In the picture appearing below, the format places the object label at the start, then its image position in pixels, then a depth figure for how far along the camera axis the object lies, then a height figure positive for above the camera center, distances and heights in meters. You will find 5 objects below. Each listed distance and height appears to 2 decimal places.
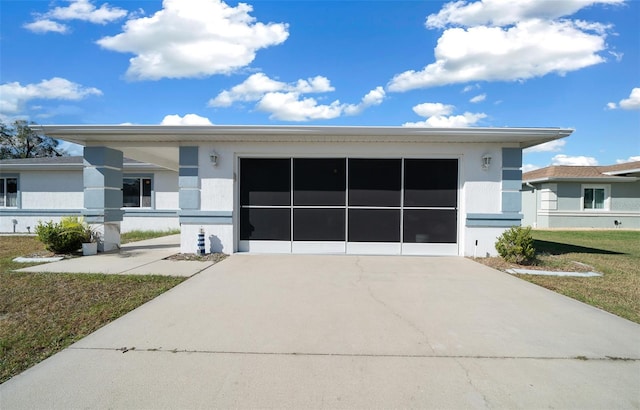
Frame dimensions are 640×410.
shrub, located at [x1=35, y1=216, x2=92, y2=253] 8.66 -1.01
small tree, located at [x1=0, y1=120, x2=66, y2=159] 34.81 +5.82
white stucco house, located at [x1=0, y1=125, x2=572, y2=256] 8.94 +0.25
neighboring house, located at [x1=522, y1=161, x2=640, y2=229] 19.53 +0.30
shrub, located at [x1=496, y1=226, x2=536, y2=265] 7.89 -1.05
